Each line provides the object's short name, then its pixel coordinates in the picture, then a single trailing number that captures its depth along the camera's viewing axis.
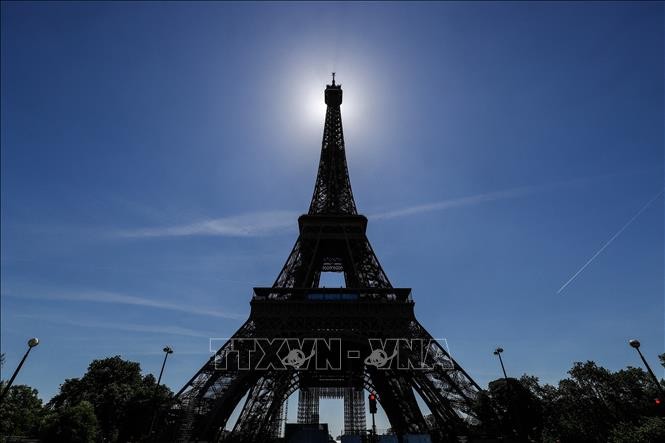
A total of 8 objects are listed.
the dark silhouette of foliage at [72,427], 34.44
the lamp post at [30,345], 19.50
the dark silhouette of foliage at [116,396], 35.75
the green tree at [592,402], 49.34
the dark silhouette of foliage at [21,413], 42.22
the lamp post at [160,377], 29.82
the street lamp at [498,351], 31.89
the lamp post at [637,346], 19.88
